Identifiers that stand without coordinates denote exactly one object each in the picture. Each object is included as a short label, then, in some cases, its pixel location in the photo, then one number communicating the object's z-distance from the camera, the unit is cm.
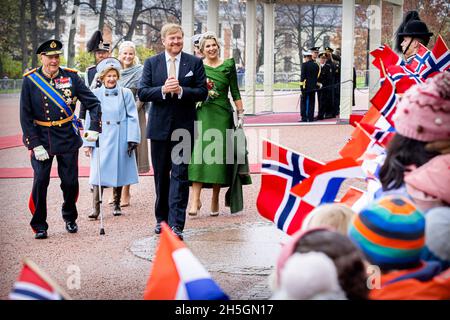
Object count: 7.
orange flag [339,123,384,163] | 602
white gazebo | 2344
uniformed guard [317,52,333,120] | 2919
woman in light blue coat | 1033
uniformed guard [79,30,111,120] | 1182
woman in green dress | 1009
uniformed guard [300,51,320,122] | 2764
